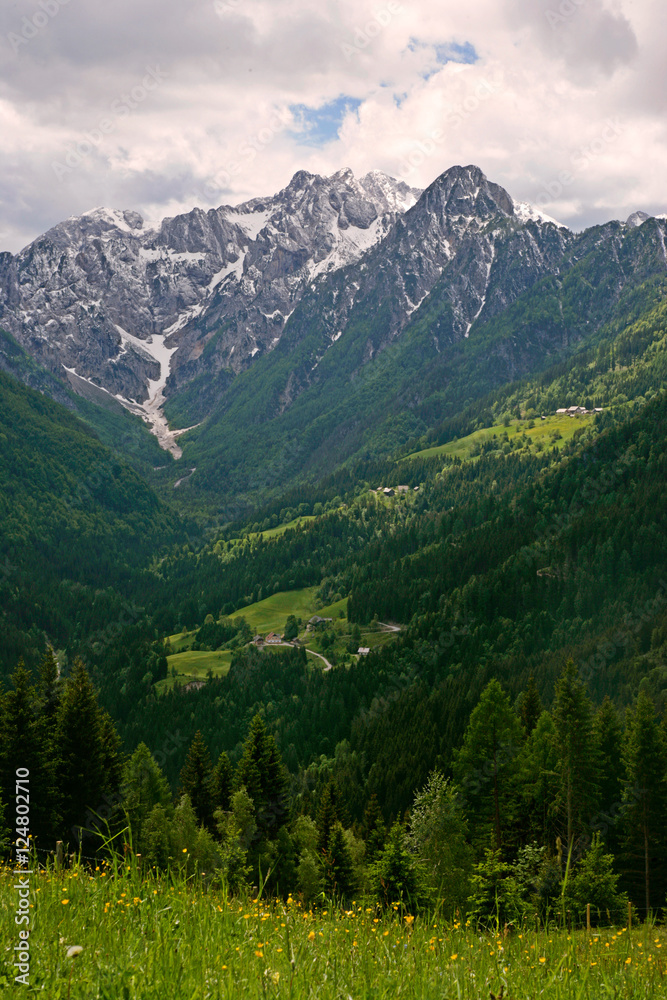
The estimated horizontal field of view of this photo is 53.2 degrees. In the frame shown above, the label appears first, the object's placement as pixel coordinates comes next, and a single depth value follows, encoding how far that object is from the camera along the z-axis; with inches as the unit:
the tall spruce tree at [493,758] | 1905.8
